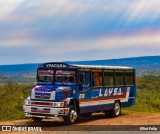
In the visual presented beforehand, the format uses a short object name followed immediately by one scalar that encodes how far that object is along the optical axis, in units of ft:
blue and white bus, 63.10
